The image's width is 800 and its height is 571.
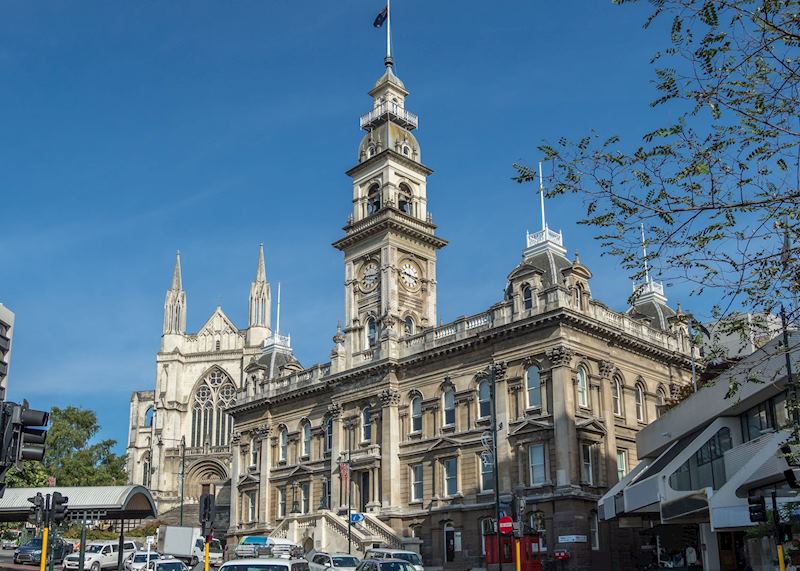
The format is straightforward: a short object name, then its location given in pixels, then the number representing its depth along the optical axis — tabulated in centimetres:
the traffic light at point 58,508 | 2206
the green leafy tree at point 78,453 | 8344
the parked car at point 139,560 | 4147
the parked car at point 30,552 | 4566
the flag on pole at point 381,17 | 6956
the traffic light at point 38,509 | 2161
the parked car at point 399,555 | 4009
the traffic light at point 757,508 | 1905
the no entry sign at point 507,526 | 3281
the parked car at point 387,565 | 2909
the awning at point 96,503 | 3098
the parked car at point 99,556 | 4269
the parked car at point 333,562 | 3766
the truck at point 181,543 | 4916
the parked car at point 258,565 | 1991
